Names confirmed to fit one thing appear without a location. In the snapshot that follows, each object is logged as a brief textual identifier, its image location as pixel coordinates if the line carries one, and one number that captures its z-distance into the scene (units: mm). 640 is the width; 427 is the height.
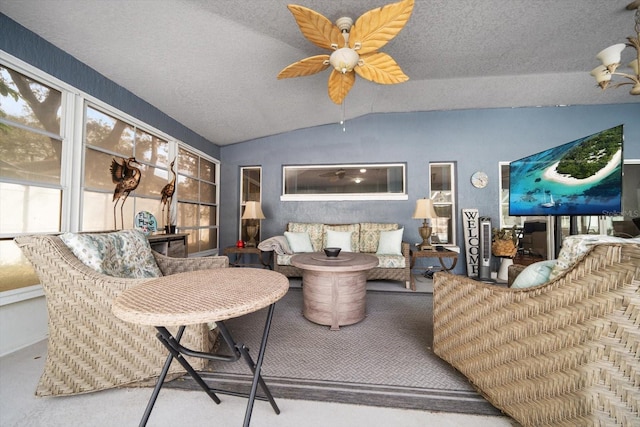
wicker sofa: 3490
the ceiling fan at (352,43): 1826
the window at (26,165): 1908
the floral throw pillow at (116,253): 1470
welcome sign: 4289
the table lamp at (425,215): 3869
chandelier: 2094
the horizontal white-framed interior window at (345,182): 4715
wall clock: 4453
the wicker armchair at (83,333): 1337
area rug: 1368
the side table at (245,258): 4152
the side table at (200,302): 706
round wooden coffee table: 2203
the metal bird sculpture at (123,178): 2658
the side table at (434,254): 3686
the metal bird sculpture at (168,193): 3412
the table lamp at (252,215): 4383
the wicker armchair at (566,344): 829
